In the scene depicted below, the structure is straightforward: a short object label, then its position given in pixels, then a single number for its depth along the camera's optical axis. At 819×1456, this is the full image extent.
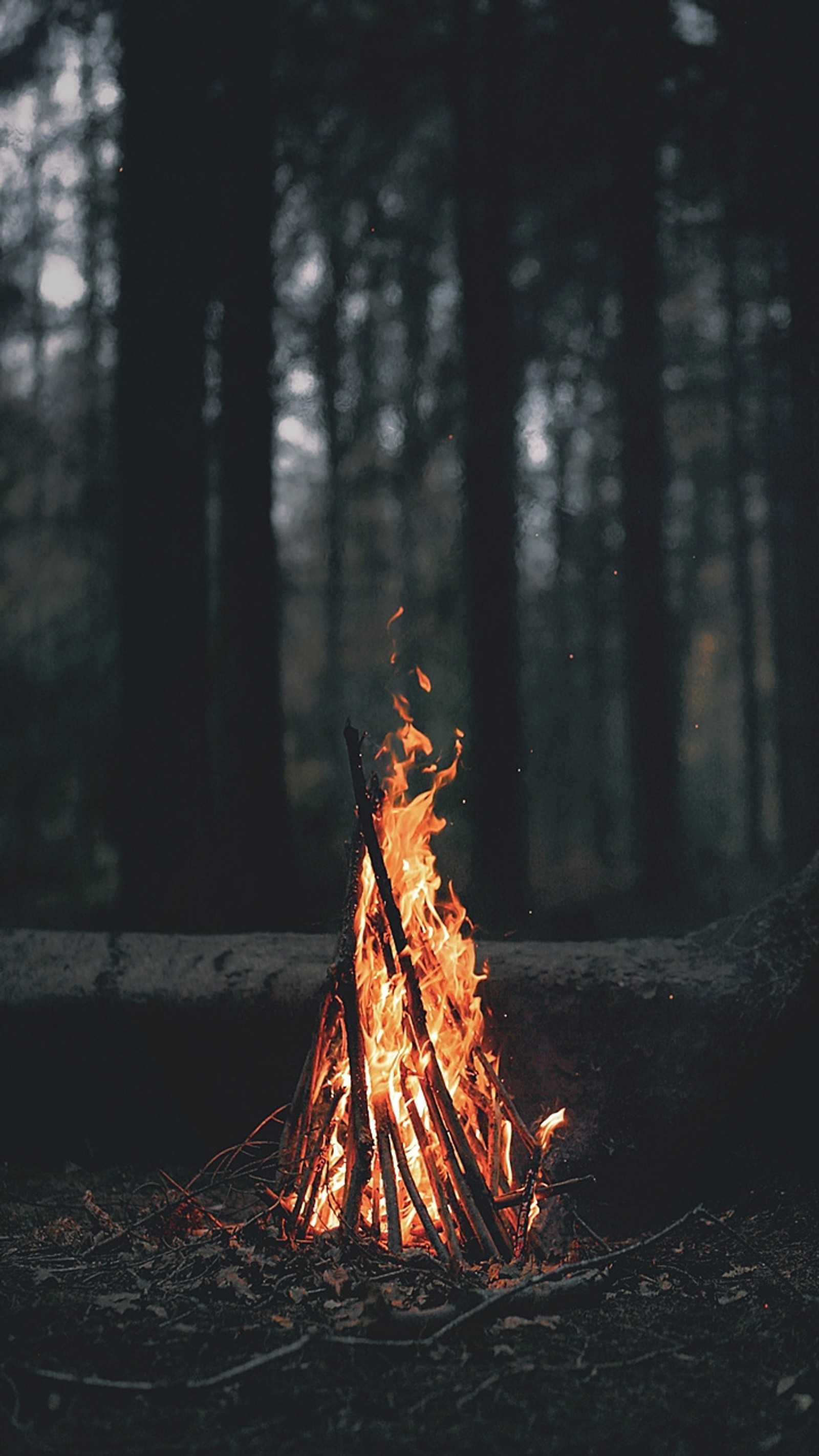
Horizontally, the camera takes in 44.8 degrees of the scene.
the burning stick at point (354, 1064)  3.09
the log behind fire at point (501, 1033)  3.76
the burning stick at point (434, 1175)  2.95
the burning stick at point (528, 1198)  3.10
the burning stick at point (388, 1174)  2.95
